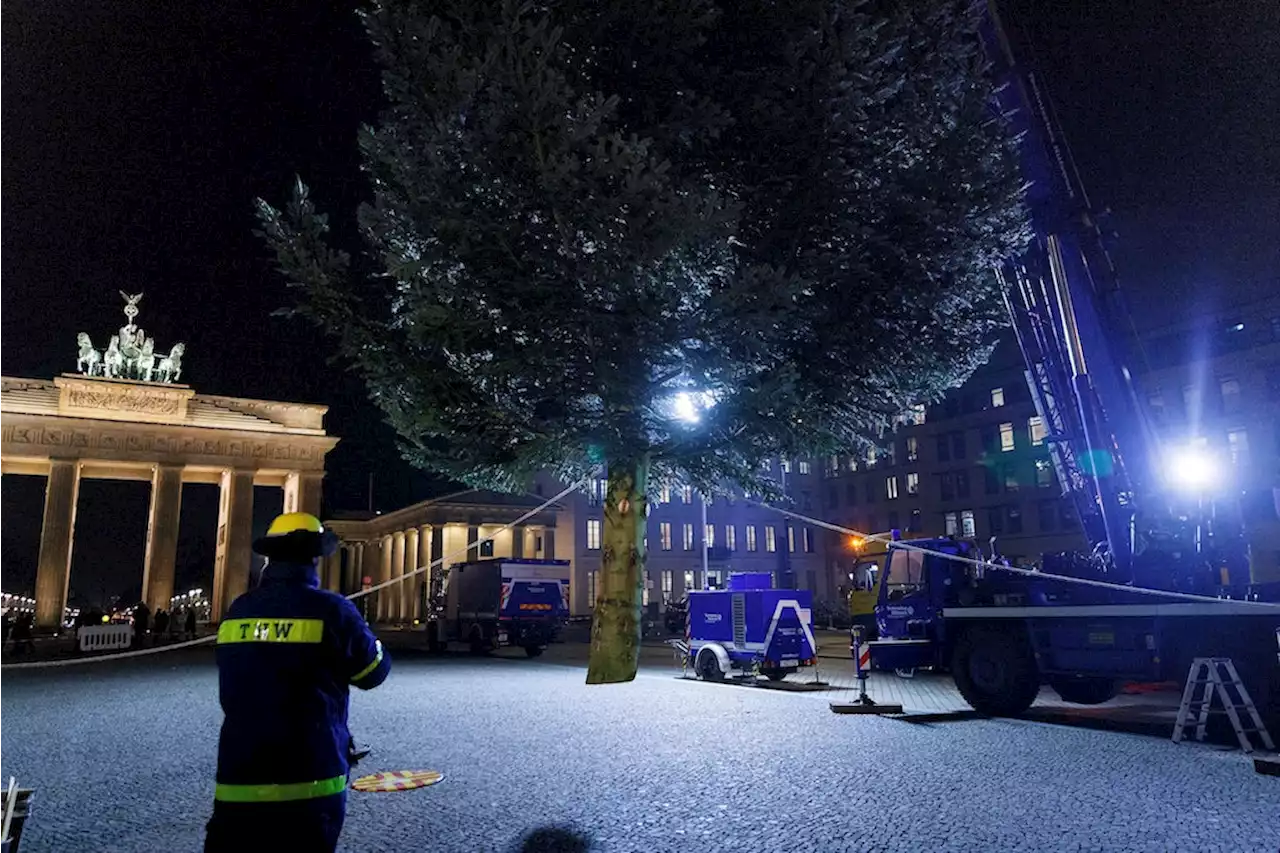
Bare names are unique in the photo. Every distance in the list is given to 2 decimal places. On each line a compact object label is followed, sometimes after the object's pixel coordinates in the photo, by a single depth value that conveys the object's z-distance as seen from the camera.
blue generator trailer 16.23
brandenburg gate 52.31
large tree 11.17
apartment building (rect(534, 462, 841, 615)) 69.75
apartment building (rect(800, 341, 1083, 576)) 57.16
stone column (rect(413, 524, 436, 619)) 69.56
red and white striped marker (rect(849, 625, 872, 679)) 12.05
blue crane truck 10.10
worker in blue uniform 3.27
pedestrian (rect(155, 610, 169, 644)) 34.22
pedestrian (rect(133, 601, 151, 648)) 32.19
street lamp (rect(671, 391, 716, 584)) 13.45
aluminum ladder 8.57
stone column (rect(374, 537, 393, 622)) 78.69
